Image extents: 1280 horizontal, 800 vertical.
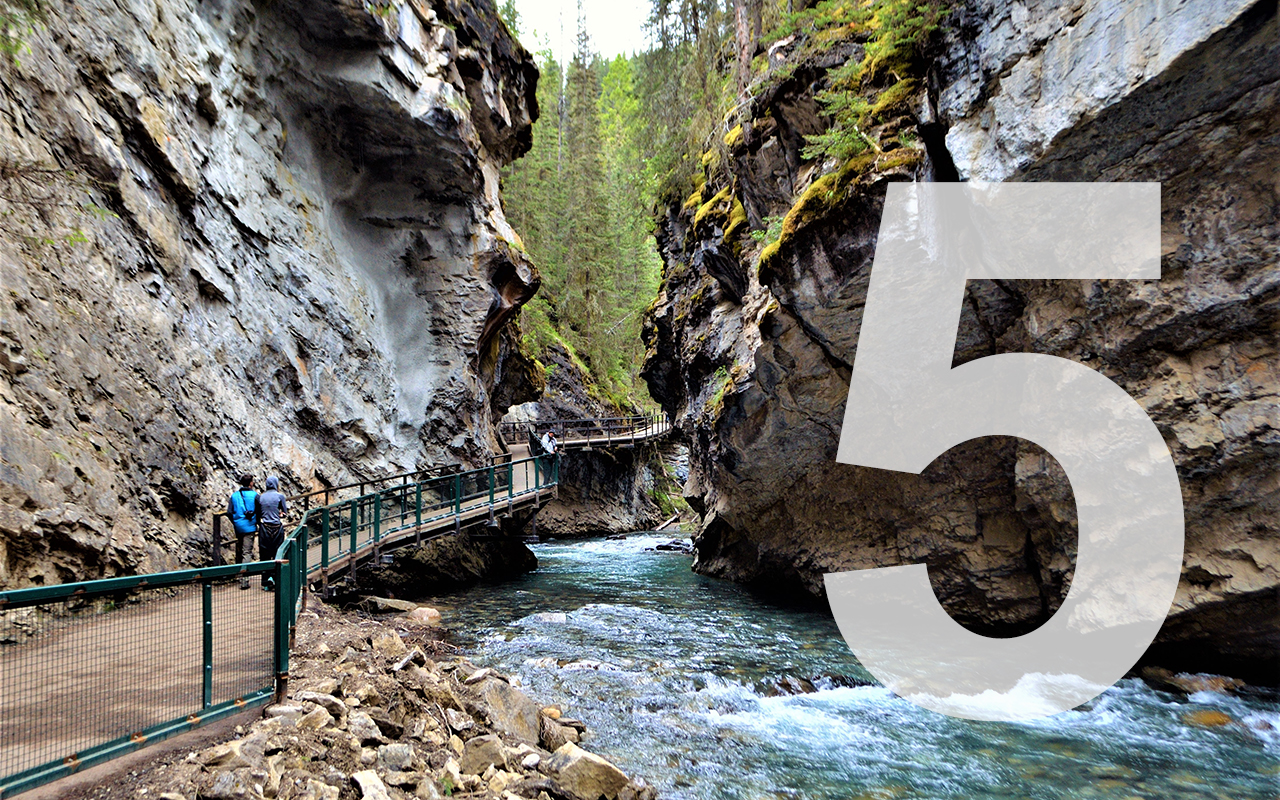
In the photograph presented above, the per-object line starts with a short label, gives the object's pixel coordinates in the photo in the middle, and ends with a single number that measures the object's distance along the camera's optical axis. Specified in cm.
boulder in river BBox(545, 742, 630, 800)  495
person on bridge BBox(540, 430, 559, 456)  2089
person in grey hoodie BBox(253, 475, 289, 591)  831
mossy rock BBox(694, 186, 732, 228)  1709
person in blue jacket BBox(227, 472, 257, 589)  814
